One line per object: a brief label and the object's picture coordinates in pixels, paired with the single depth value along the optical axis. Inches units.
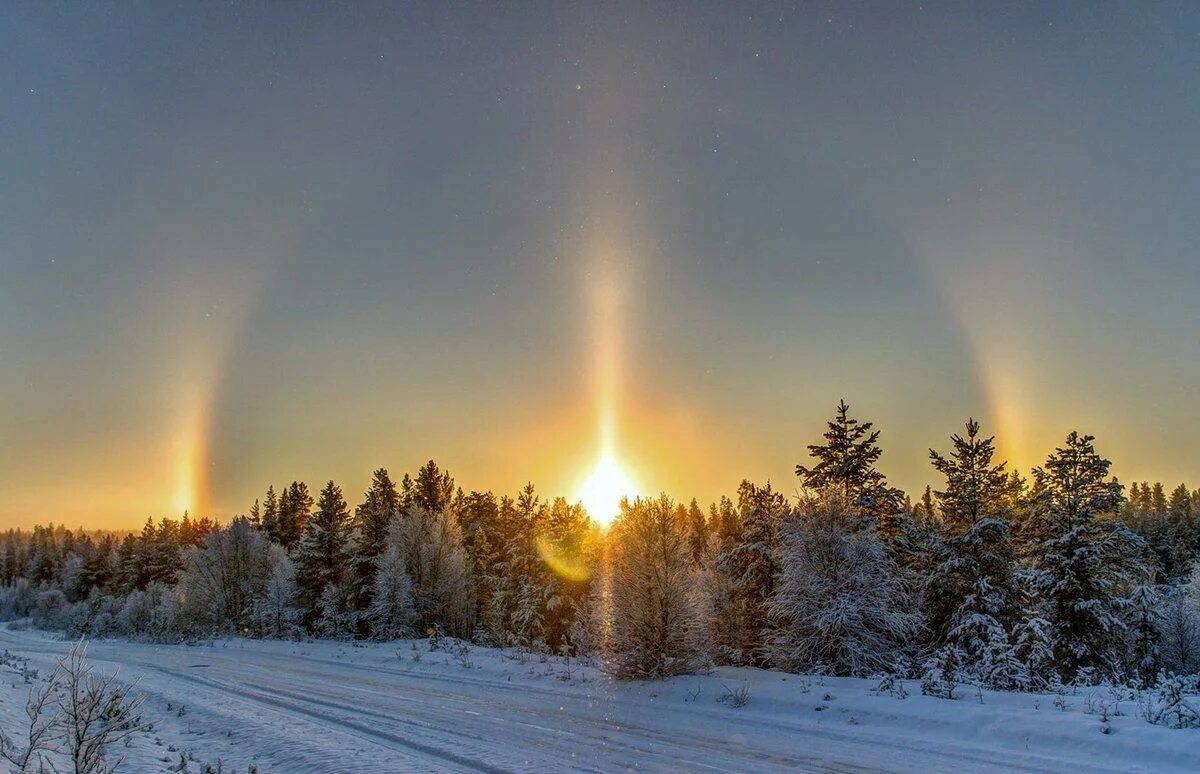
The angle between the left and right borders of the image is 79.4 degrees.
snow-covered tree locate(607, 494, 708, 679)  942.4
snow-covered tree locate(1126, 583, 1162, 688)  1364.4
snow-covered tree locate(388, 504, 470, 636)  2037.4
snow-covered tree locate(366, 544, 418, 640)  1862.7
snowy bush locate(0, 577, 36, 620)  4037.9
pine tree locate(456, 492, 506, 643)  2287.2
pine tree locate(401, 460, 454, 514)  2529.5
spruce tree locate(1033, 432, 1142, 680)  1272.1
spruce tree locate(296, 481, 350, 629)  2086.6
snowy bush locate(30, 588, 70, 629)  3134.8
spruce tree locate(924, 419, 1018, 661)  1264.8
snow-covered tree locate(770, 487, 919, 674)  947.3
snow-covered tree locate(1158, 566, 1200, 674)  1770.4
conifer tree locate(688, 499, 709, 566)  3162.9
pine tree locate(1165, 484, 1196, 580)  2687.0
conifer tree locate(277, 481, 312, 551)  3233.3
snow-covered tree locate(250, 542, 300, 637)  1995.6
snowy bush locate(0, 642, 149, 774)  327.6
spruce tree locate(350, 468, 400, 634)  2052.2
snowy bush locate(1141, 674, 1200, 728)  511.8
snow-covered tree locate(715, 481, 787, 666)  1245.1
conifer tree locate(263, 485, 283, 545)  3292.3
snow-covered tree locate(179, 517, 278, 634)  2351.1
